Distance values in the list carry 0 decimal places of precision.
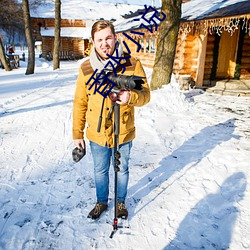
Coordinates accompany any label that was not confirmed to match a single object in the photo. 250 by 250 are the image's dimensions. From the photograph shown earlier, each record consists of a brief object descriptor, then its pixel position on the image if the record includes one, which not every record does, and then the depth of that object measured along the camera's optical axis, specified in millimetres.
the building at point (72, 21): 30375
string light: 8070
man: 1765
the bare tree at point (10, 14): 27375
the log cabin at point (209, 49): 9211
